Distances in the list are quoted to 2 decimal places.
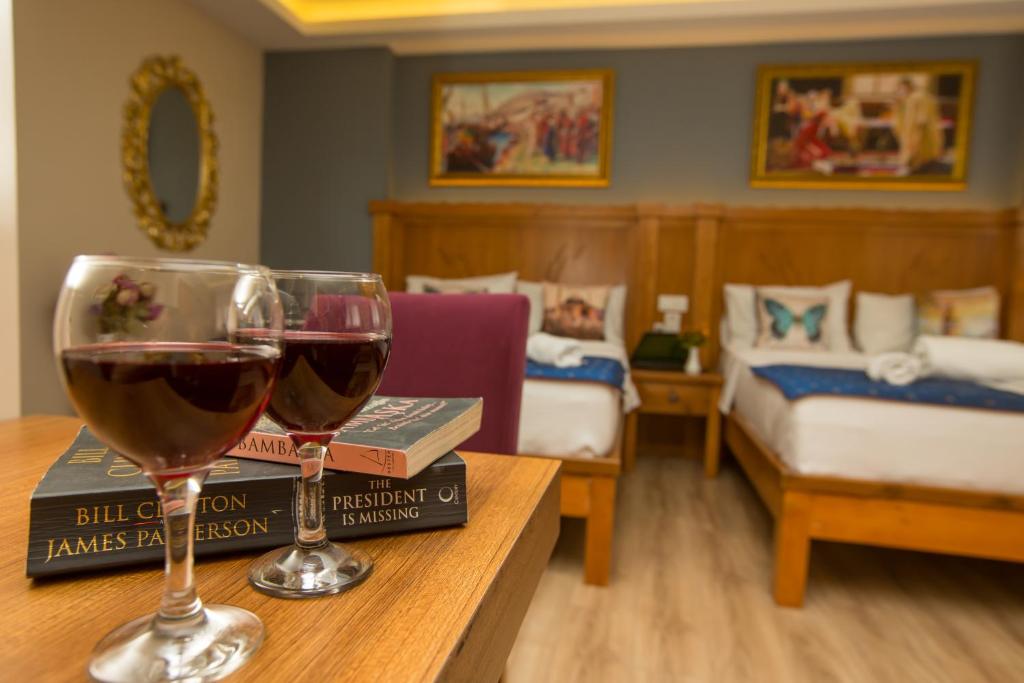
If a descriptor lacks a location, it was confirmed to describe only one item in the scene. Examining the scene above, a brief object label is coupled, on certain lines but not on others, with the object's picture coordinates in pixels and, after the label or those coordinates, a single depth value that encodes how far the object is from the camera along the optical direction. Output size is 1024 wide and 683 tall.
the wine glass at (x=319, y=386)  0.42
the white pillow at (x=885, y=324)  3.59
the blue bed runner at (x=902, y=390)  1.90
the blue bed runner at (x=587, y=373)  2.24
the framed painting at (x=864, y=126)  3.80
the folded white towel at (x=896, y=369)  2.16
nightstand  3.41
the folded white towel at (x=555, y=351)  2.46
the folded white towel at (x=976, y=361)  2.29
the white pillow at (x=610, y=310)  3.75
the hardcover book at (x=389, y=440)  0.48
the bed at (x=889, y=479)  1.90
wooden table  0.34
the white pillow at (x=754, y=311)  3.59
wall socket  4.01
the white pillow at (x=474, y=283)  3.85
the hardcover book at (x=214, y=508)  0.42
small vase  3.55
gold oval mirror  3.22
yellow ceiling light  3.80
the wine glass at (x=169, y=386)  0.32
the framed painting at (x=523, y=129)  4.16
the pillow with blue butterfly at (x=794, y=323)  3.54
